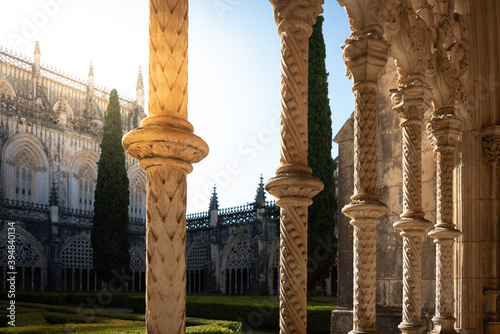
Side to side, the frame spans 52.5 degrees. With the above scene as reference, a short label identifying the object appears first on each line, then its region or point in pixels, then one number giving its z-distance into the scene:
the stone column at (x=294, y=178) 2.78
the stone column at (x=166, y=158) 1.98
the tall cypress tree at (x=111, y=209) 19.27
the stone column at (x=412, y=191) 4.44
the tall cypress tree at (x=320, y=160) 13.22
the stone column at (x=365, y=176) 3.68
